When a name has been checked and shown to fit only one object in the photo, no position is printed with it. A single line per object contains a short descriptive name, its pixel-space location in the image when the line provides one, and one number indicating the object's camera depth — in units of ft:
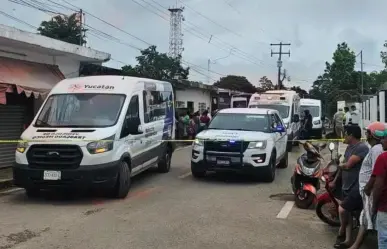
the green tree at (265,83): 256.99
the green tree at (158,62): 138.85
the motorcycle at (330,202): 24.38
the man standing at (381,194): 15.66
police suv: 38.73
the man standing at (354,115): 86.25
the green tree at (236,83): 230.62
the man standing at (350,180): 21.36
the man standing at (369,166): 18.73
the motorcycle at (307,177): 30.52
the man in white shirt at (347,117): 76.99
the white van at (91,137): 30.78
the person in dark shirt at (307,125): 79.60
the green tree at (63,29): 125.90
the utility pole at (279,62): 223.92
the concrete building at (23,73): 45.19
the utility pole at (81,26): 106.61
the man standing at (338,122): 75.31
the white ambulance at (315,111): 91.25
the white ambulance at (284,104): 67.72
